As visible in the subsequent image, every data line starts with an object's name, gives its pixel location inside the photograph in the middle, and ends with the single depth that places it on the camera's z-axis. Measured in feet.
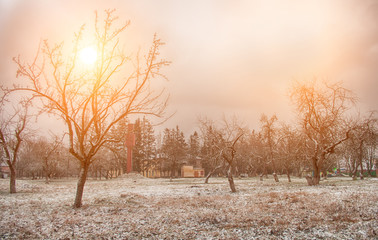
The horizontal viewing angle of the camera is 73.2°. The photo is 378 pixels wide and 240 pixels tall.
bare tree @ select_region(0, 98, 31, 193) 74.23
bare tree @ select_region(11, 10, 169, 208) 46.80
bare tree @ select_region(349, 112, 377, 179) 89.68
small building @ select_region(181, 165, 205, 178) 270.26
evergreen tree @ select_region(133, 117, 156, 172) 266.98
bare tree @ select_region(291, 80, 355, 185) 82.13
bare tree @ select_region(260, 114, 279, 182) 123.24
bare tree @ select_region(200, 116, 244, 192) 70.58
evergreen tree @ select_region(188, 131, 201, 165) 287.48
